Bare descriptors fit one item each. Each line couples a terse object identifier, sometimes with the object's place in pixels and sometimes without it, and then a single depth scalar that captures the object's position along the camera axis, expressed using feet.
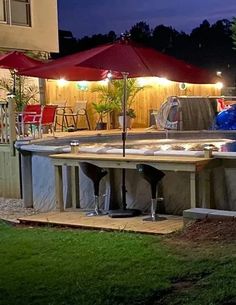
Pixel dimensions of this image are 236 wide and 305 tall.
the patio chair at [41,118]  45.68
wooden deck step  24.32
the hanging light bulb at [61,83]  63.39
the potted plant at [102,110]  62.85
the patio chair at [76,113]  63.77
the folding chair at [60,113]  62.24
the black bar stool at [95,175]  27.68
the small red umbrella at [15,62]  47.65
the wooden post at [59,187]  29.35
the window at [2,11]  59.98
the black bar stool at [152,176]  25.66
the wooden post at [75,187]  30.40
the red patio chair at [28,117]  44.88
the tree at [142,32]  113.09
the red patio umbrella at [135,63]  26.37
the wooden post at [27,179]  33.24
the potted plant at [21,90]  51.78
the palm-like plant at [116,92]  63.21
